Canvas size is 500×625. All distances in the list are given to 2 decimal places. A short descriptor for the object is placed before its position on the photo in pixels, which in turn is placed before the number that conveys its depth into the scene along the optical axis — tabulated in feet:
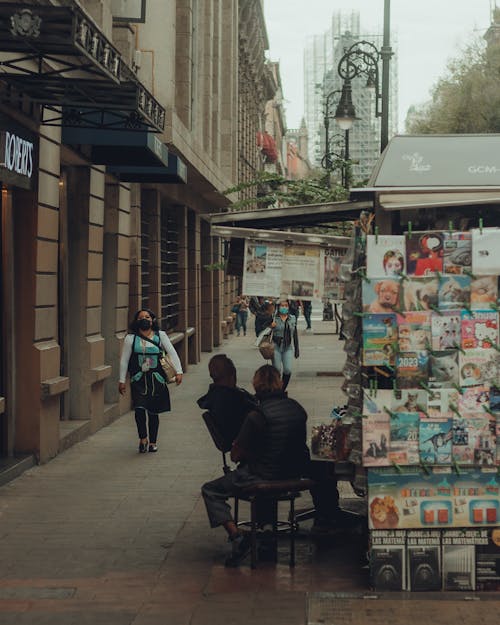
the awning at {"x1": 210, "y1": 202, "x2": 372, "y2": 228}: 28.86
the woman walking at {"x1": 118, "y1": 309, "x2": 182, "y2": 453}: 41.45
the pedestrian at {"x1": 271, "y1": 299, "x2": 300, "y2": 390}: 60.85
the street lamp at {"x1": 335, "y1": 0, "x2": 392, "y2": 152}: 62.75
